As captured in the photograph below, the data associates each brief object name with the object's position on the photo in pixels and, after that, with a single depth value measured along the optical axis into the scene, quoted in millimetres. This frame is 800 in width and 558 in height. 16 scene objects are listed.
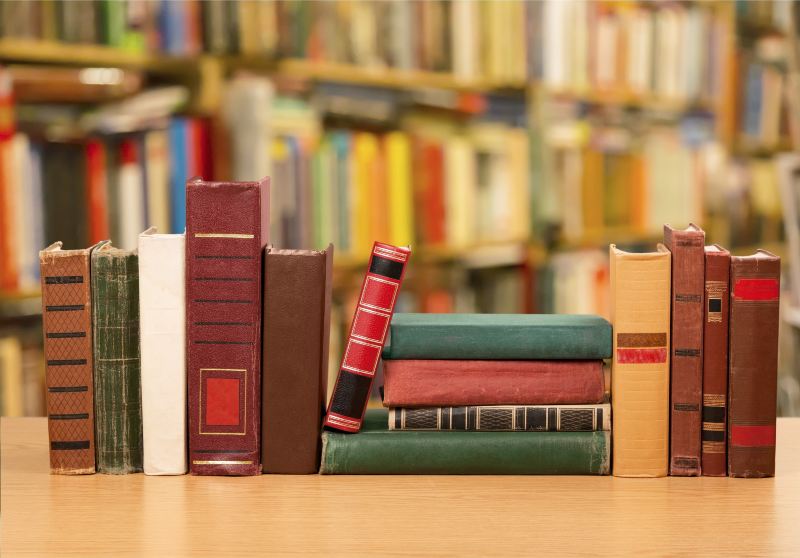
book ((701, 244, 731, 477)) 1962
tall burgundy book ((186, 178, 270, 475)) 1961
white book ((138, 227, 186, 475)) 1972
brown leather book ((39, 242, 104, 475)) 1971
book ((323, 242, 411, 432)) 1976
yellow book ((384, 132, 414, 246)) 3367
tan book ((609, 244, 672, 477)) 1965
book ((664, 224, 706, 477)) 1963
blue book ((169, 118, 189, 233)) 2937
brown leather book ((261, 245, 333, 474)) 1973
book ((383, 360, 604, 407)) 1984
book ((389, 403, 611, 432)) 1982
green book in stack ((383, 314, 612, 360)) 1978
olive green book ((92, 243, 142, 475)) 1974
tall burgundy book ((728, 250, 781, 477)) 1954
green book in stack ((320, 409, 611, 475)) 1983
